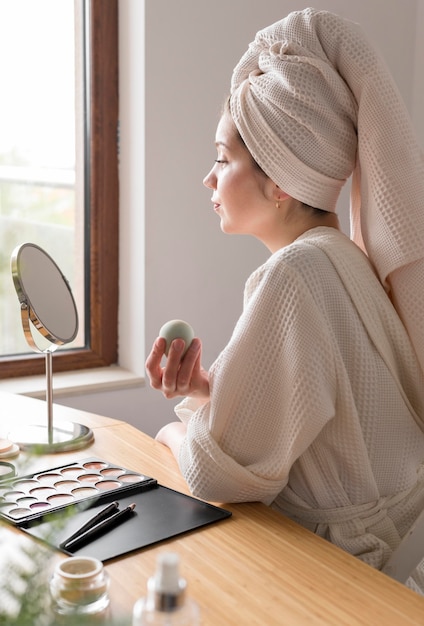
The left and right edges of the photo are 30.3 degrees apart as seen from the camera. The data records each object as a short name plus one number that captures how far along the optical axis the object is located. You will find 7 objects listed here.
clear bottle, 0.60
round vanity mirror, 1.47
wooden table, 0.88
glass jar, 0.78
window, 2.42
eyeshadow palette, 1.14
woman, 1.15
